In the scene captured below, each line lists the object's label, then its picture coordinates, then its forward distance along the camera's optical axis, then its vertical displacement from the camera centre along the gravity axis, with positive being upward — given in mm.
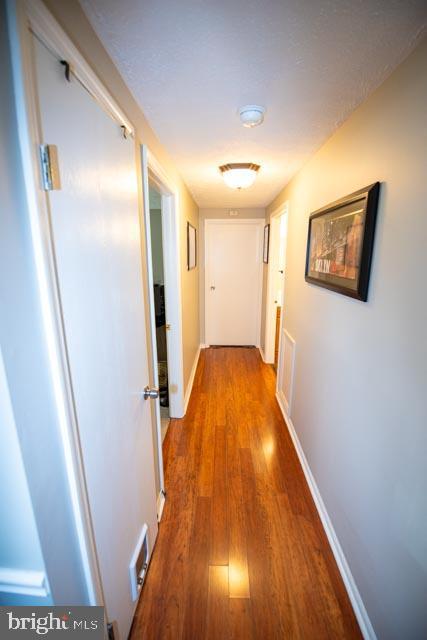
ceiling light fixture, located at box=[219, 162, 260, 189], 1911 +636
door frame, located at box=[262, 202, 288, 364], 3275 -664
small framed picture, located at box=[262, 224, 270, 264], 3491 +239
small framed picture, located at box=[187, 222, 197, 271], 2791 +153
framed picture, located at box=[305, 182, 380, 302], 1101 +92
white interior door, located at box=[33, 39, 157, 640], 603 -127
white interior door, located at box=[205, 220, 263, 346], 3998 -324
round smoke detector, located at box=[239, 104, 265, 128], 1195 +669
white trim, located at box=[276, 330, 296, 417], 2263 -1080
